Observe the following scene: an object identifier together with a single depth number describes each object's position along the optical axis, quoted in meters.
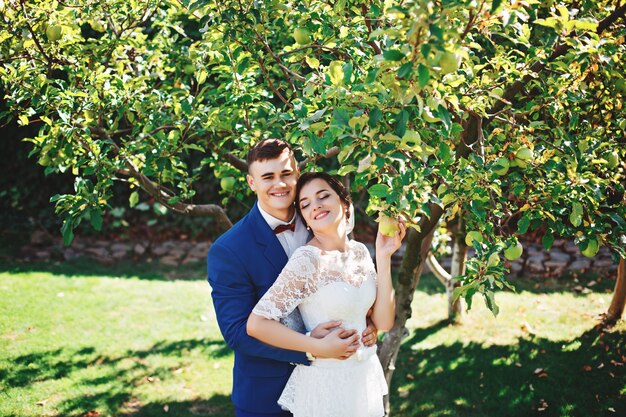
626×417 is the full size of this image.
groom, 2.45
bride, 2.35
